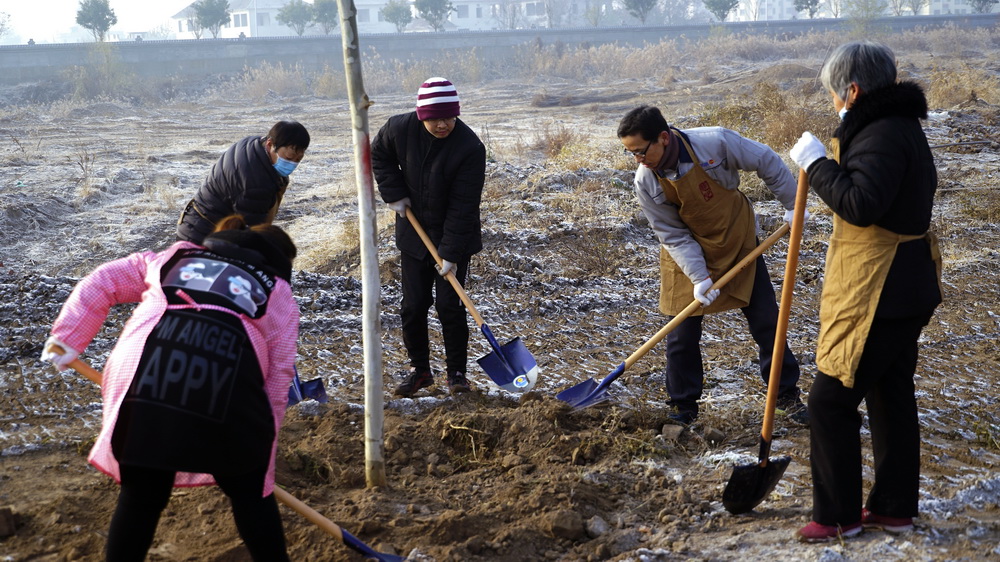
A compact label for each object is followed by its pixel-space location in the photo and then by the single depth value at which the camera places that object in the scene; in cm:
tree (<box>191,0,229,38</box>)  4497
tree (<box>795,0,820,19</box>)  5119
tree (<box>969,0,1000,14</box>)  5141
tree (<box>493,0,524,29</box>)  6633
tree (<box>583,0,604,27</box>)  5756
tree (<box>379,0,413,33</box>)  5241
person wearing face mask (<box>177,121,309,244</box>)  412
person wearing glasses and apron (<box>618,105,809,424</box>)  391
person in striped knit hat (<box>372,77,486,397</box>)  454
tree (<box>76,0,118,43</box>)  3825
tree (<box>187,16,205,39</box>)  4678
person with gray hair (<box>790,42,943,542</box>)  264
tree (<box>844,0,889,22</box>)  3734
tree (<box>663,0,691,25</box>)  6812
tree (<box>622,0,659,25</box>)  5119
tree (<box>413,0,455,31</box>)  4962
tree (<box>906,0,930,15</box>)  5705
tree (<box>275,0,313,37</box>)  4966
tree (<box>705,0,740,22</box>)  4772
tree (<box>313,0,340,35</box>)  4888
